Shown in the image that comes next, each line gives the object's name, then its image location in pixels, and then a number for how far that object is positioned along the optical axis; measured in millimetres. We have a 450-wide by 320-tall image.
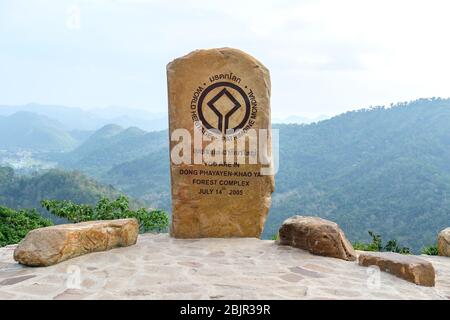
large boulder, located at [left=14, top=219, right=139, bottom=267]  5555
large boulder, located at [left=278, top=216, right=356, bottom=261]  6336
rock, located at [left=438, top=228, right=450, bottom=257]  8367
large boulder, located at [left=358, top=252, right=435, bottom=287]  5320
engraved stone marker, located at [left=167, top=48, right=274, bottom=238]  7531
